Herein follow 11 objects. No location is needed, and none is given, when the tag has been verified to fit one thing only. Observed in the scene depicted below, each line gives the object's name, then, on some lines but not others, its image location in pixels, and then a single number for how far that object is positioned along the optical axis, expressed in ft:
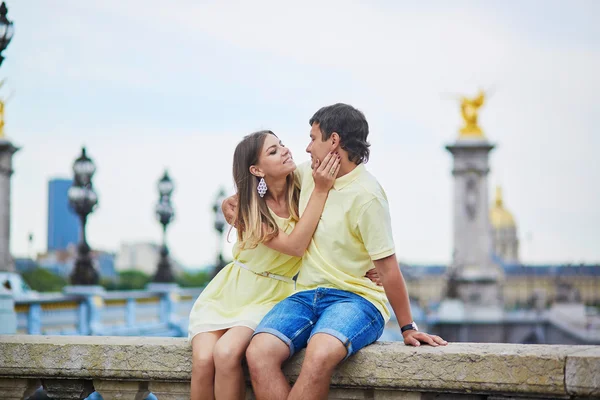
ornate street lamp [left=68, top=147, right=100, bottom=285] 59.41
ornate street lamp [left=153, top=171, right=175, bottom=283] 77.00
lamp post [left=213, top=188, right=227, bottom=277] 83.08
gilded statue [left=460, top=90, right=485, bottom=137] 133.69
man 14.69
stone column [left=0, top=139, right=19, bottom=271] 95.14
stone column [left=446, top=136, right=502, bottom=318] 128.98
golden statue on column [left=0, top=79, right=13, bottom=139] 92.45
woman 15.75
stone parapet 13.79
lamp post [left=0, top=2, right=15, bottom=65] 28.09
